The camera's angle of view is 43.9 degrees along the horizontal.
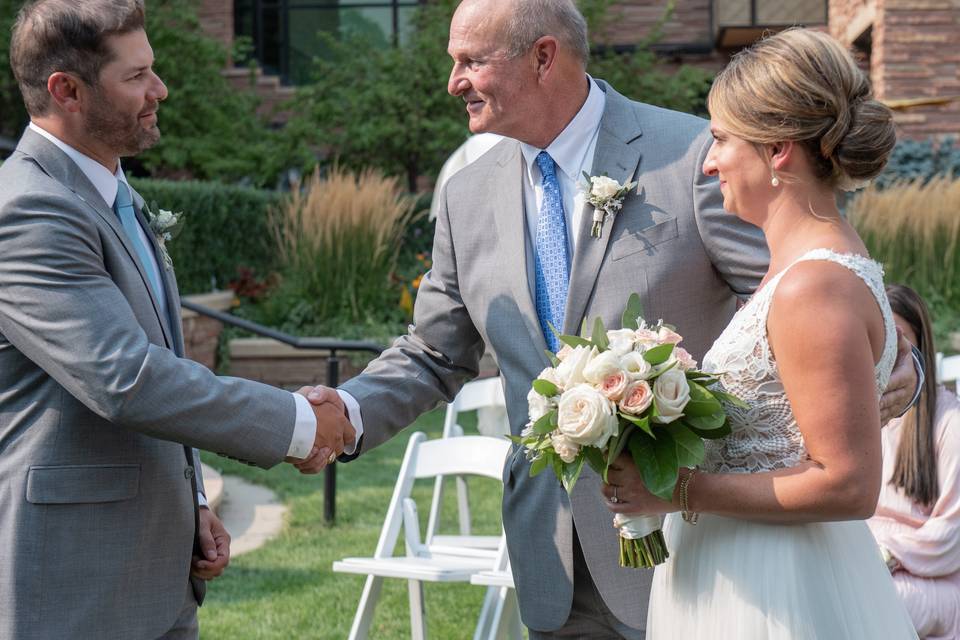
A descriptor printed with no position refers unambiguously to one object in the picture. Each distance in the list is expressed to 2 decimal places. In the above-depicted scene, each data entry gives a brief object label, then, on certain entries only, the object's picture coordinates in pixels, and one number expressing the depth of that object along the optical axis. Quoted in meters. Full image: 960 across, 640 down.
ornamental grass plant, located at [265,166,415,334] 12.52
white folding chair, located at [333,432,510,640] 4.86
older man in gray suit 3.10
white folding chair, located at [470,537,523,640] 4.59
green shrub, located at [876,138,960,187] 14.07
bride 2.35
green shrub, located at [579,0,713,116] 16.94
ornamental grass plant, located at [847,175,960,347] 11.95
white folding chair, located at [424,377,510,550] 6.34
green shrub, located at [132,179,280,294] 12.34
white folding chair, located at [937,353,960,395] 5.70
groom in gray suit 2.81
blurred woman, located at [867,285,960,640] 4.51
